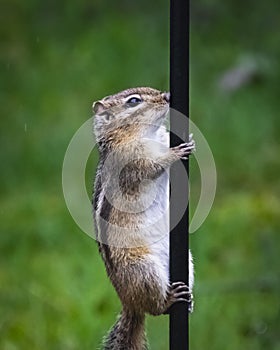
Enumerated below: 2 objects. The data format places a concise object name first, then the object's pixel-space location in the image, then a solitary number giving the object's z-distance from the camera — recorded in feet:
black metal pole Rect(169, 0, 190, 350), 16.38
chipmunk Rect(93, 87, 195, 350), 18.46
